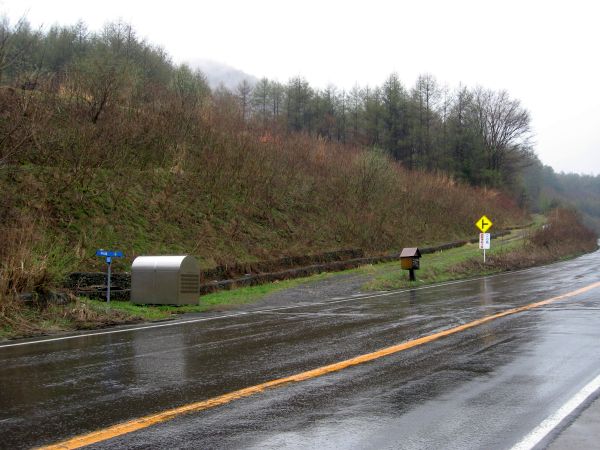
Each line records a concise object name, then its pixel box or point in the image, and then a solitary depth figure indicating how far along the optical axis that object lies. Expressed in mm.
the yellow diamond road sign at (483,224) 30188
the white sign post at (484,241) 29125
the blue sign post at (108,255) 13695
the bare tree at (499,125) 82812
